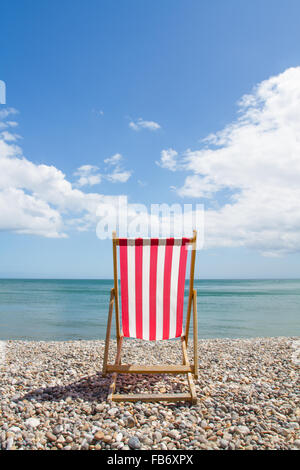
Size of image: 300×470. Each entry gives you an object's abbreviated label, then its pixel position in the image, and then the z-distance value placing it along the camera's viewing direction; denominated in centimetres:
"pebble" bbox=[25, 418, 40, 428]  239
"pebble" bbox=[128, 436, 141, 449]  214
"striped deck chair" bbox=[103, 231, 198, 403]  335
